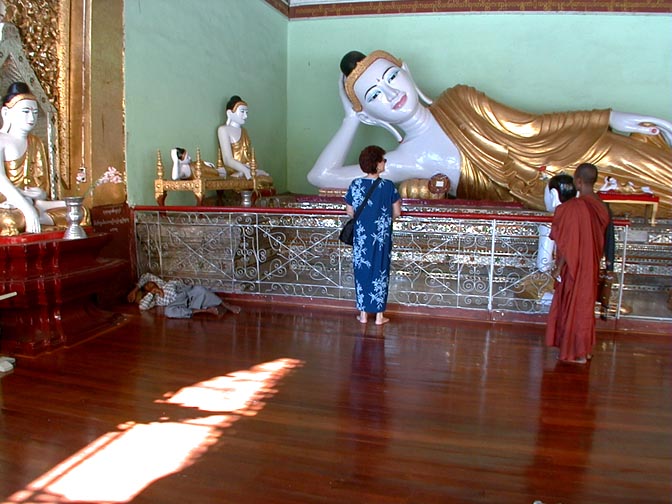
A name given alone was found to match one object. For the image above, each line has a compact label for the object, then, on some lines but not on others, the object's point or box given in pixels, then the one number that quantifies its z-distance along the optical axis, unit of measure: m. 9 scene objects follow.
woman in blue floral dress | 3.13
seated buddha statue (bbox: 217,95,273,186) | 4.77
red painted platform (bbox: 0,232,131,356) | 2.74
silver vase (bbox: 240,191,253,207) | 4.27
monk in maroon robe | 2.63
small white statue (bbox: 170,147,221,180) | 4.00
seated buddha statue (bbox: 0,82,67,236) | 2.87
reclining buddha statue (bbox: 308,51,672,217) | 4.61
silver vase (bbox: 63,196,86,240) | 2.97
